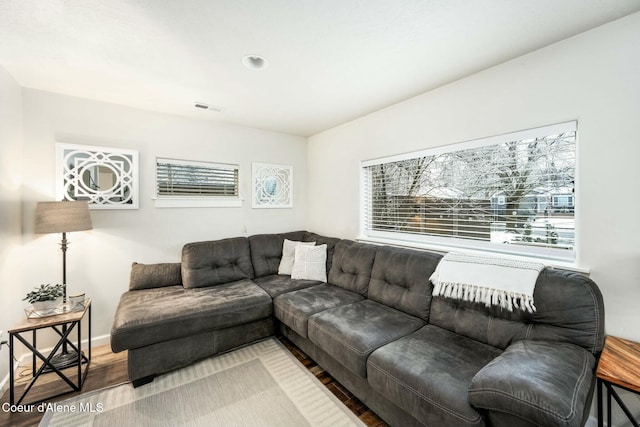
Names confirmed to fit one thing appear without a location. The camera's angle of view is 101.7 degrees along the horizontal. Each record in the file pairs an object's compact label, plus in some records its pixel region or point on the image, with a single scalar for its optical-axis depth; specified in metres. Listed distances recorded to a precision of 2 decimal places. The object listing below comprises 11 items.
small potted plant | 1.97
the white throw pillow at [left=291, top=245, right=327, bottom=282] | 3.02
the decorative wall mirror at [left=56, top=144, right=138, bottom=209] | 2.46
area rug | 1.68
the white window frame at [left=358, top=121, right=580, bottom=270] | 1.75
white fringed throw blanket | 1.64
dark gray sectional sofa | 1.19
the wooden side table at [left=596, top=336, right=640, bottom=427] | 1.14
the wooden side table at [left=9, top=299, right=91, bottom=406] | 1.77
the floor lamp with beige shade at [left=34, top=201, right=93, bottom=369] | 2.09
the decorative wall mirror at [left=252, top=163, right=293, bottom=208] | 3.64
